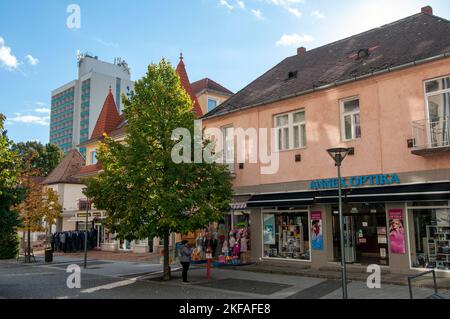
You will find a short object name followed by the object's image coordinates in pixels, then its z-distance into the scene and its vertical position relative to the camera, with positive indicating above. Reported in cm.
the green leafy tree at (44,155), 6619 +1042
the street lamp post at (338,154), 1102 +164
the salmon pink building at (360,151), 1436 +247
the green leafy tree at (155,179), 1495 +148
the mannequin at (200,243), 2164 -128
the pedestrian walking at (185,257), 1506 -138
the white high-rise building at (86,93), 11450 +3541
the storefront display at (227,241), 1977 -114
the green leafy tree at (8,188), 1434 +115
